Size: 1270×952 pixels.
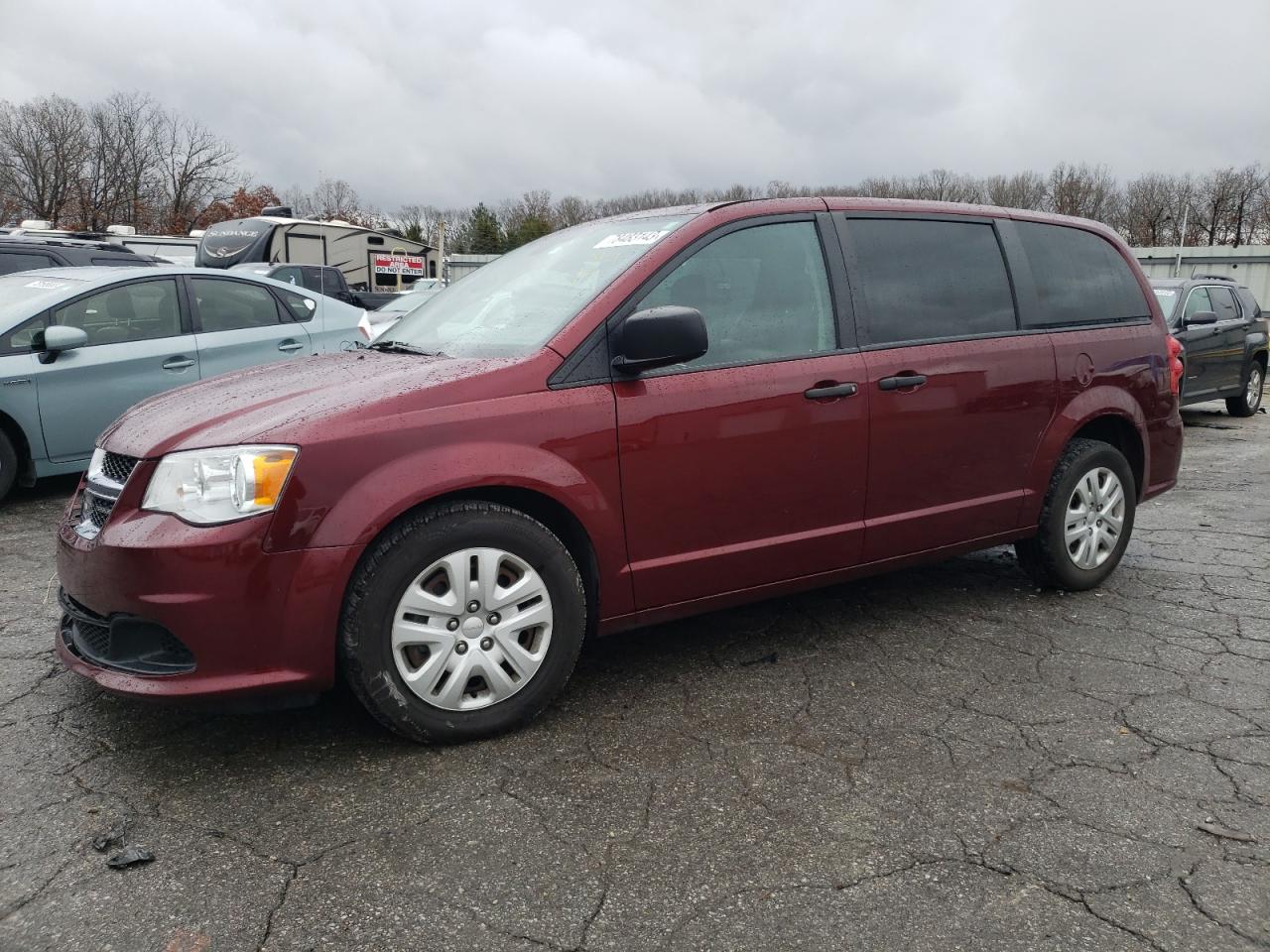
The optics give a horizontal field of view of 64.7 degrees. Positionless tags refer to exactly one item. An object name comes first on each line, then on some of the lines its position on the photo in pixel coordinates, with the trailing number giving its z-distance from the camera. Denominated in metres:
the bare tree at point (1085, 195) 63.56
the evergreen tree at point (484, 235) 66.19
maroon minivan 2.76
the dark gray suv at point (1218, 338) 11.14
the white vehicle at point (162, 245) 20.50
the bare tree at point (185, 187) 56.09
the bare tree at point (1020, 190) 61.22
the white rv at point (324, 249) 19.45
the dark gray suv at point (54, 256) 9.93
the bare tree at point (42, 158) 49.25
